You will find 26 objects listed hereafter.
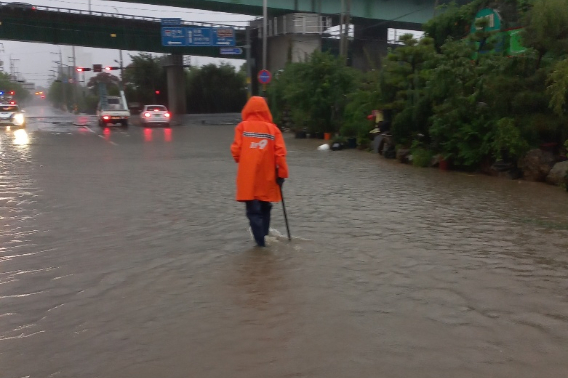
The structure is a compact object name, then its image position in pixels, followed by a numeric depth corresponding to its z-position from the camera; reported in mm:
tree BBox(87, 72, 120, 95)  104250
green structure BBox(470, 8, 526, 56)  18225
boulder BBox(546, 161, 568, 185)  12555
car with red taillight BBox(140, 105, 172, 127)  42938
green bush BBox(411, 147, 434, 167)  16828
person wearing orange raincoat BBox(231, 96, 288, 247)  7281
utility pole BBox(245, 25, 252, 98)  41038
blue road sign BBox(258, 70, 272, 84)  32750
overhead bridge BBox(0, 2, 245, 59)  43719
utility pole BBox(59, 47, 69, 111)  116625
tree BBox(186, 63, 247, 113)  74562
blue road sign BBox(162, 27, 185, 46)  43938
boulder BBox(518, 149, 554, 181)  13273
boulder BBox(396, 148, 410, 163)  17922
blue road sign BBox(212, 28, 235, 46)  45344
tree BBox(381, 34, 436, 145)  17859
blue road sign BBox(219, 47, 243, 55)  43750
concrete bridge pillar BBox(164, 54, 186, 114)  59438
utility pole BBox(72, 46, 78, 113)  97788
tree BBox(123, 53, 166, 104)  75375
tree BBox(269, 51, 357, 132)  27141
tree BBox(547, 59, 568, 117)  12125
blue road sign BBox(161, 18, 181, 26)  45094
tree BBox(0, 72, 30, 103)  115975
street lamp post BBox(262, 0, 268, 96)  36431
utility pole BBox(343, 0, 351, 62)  29536
